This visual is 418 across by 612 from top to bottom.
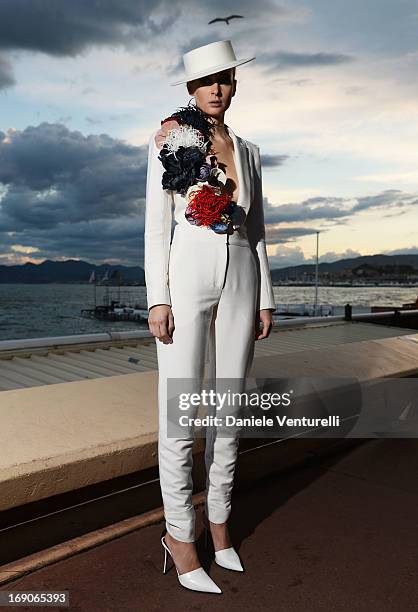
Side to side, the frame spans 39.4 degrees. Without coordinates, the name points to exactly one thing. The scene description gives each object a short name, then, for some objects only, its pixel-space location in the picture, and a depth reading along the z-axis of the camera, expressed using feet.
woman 6.81
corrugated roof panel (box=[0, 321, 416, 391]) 17.65
